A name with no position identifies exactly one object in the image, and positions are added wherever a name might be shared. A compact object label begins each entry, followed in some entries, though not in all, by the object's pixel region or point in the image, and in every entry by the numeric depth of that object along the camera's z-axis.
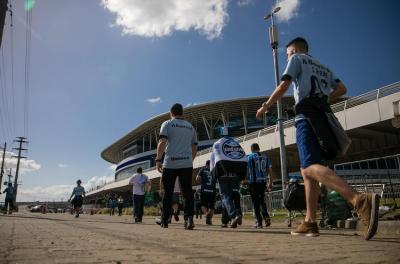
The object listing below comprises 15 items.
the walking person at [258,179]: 7.09
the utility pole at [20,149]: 60.66
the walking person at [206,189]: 8.87
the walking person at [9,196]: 18.72
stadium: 18.89
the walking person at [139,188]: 10.88
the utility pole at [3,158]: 58.87
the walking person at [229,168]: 6.24
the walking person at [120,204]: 25.80
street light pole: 16.88
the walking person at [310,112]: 3.31
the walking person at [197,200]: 17.89
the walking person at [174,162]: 5.89
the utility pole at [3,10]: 8.84
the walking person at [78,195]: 16.33
